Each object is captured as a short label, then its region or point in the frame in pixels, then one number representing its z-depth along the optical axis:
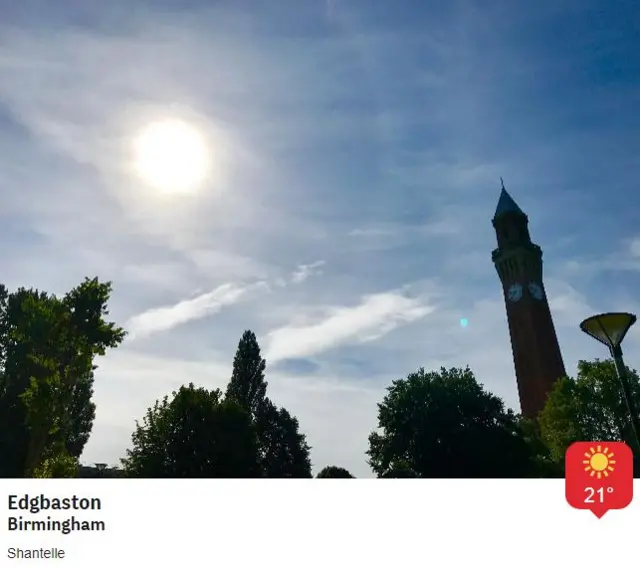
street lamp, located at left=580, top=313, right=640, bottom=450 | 8.98
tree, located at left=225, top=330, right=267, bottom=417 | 60.88
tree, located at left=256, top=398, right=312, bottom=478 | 57.62
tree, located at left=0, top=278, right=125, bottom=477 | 23.20
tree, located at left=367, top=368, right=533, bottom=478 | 37.25
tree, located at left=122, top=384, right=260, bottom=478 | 36.19
